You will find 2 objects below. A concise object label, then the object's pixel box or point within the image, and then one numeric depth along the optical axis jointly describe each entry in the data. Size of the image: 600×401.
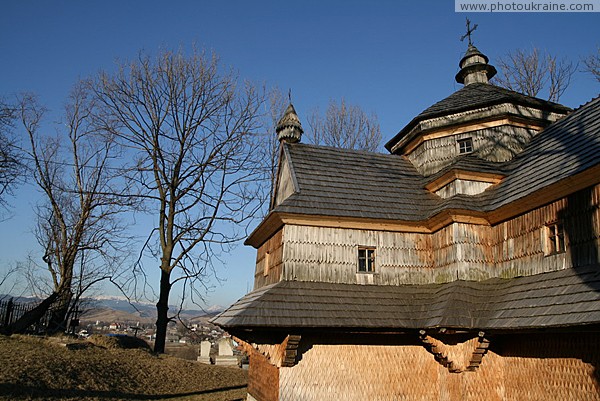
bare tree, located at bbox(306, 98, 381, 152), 24.91
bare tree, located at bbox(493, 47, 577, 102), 23.17
